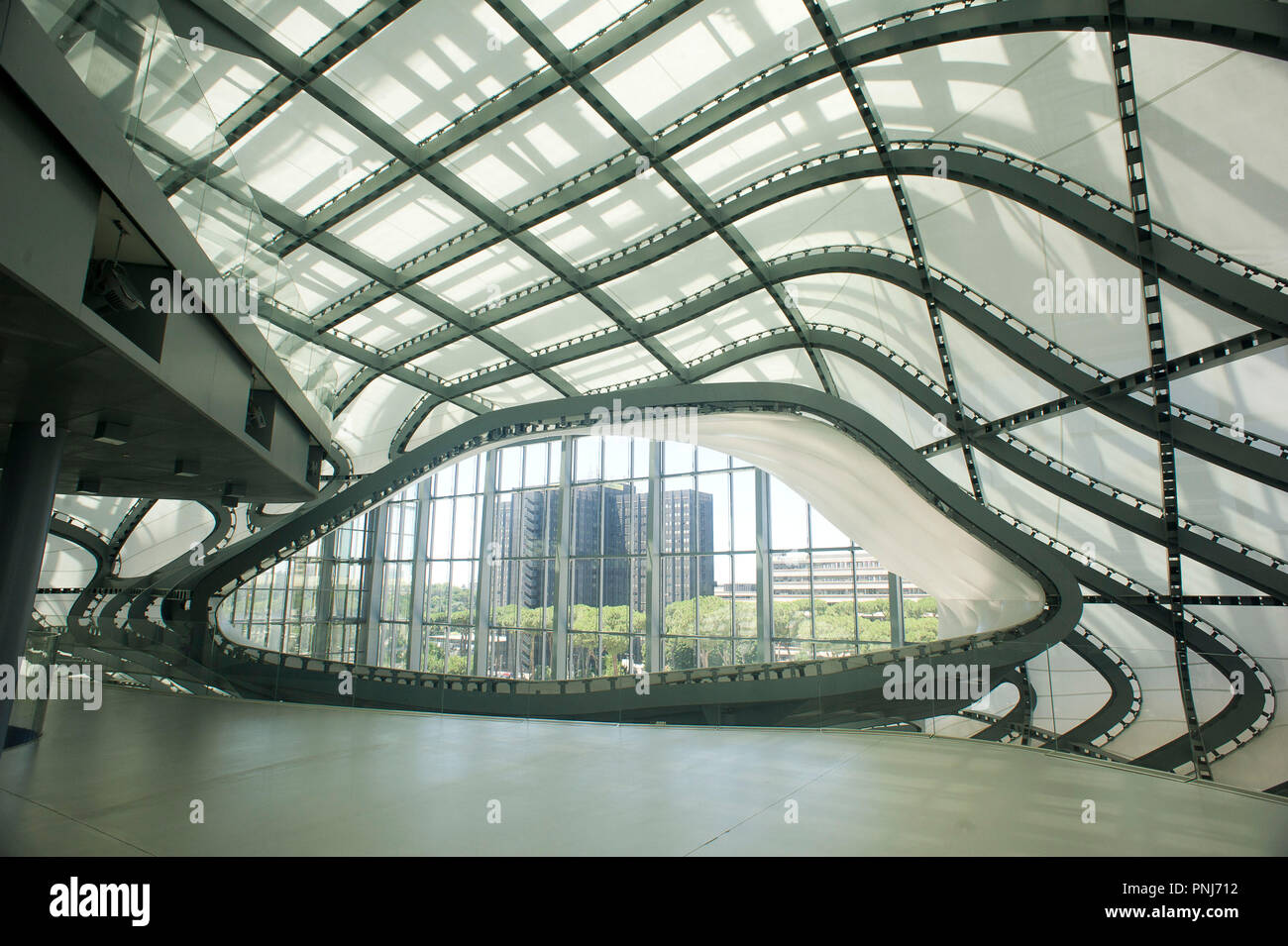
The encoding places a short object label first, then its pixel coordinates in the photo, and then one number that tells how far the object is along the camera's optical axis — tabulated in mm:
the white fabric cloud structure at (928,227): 11867
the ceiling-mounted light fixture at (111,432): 9078
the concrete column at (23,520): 8141
